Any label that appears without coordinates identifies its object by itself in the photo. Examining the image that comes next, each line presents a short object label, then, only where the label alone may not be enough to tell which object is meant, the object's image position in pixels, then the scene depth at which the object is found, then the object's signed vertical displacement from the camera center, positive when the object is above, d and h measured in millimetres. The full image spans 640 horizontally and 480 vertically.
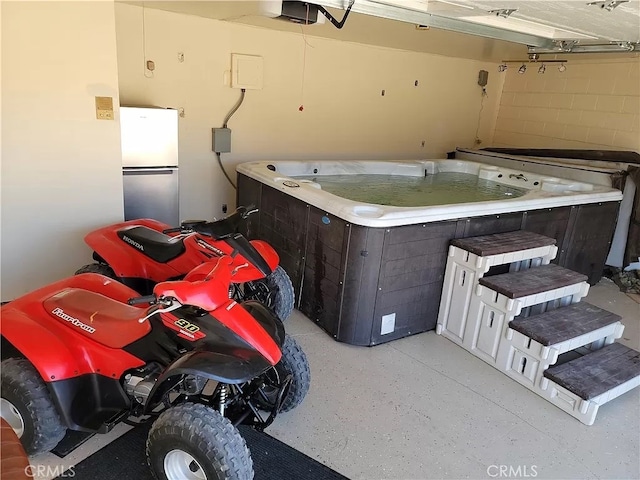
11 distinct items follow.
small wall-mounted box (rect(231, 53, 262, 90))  4129 +234
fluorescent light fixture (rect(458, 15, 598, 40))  3230 +661
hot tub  2725 -797
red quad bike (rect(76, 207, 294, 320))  2270 -837
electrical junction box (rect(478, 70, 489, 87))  5704 +465
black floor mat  1788 -1411
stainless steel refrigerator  3227 -490
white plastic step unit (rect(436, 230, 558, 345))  2816 -864
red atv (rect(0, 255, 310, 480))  1528 -971
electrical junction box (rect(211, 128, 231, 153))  4188 -377
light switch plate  2871 -124
